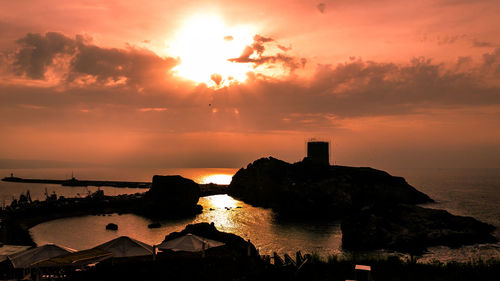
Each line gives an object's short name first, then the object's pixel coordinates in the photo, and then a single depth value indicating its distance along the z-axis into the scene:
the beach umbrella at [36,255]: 24.86
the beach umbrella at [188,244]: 28.59
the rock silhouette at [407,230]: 61.56
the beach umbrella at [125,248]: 26.25
